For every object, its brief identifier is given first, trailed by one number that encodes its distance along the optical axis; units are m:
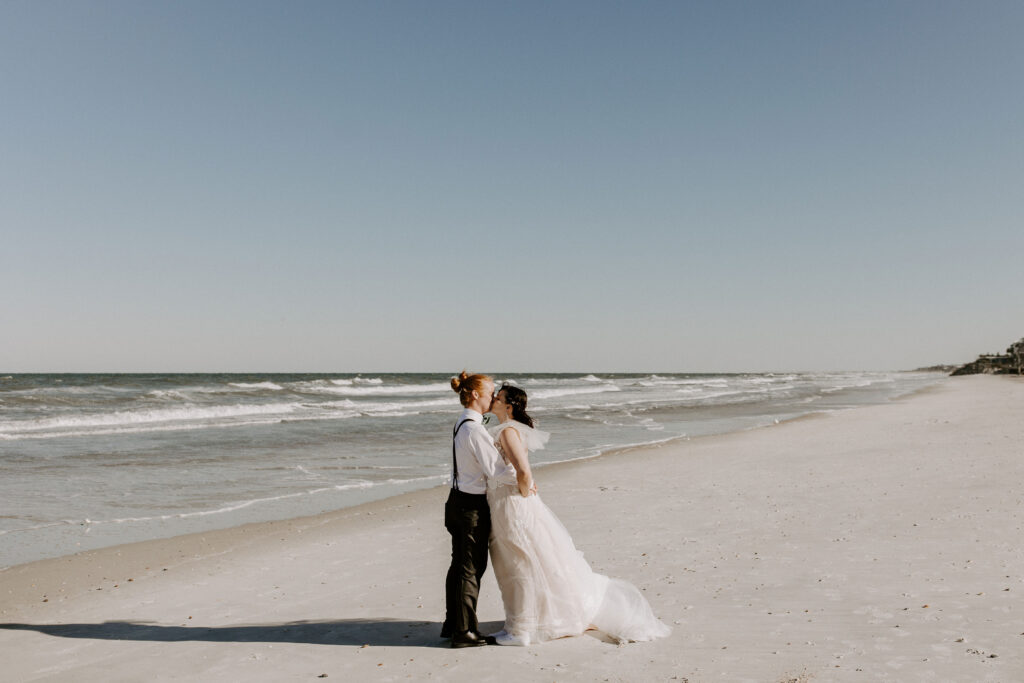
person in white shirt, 5.06
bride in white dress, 5.05
